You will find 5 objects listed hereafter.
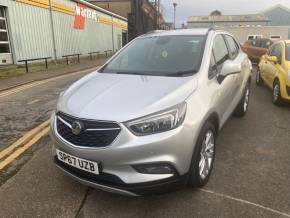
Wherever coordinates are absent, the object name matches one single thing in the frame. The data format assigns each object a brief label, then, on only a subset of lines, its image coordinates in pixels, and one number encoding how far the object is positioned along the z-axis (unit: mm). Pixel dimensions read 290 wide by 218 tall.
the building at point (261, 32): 36688
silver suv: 2623
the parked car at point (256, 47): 16031
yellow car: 6656
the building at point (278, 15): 46369
